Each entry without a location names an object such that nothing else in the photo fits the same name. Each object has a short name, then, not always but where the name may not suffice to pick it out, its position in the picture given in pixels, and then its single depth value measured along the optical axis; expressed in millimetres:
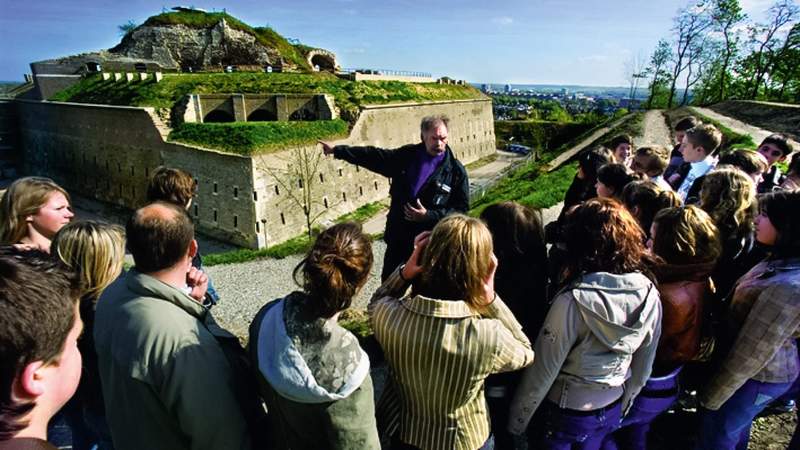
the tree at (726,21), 31203
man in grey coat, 1897
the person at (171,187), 4039
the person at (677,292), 2572
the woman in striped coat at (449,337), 2076
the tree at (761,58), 30375
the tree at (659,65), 37219
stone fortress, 18109
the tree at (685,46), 33656
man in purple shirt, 4309
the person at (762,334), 2518
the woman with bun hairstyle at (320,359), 1826
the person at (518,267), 2896
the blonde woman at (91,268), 2529
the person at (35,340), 1162
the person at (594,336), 2363
